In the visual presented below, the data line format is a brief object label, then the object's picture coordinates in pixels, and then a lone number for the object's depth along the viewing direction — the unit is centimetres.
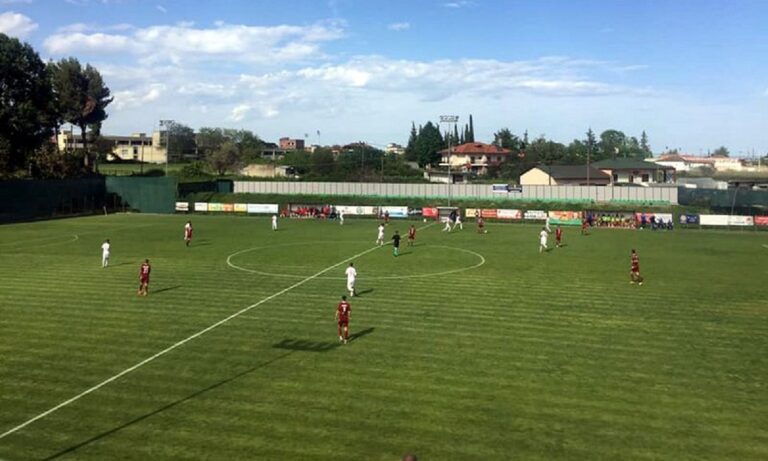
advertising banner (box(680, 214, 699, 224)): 6272
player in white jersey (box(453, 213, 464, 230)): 5995
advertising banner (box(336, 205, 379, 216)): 7288
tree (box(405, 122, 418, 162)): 15500
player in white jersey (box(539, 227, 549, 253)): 4160
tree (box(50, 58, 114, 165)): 8994
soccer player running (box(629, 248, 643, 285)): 3003
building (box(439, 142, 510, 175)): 14600
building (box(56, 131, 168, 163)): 15512
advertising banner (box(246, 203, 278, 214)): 7475
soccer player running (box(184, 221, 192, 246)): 4437
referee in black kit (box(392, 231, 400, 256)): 3885
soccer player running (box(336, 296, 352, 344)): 1939
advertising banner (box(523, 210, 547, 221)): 6756
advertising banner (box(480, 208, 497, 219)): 7025
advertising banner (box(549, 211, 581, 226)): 6588
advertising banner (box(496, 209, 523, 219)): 6881
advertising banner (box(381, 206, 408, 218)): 7150
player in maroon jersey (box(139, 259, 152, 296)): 2661
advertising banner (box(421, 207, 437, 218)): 7069
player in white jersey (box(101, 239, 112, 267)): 3366
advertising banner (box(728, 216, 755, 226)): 6080
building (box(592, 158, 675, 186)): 10812
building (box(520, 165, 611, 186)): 10238
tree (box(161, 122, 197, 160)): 16051
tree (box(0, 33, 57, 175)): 7081
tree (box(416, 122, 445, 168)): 14675
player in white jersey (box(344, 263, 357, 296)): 2589
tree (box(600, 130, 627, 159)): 17715
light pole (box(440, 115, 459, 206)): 8356
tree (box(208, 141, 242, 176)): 13225
